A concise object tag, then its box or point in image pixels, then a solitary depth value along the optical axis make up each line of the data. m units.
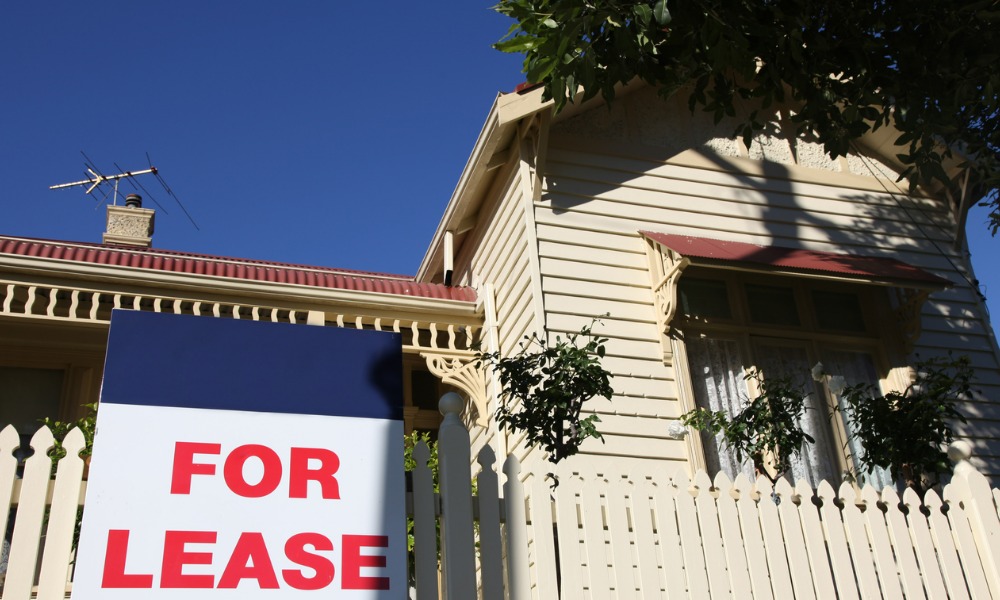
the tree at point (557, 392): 6.74
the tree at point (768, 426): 7.82
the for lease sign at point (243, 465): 3.76
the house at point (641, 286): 9.42
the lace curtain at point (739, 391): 9.21
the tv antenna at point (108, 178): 18.80
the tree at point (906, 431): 7.77
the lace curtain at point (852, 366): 10.09
